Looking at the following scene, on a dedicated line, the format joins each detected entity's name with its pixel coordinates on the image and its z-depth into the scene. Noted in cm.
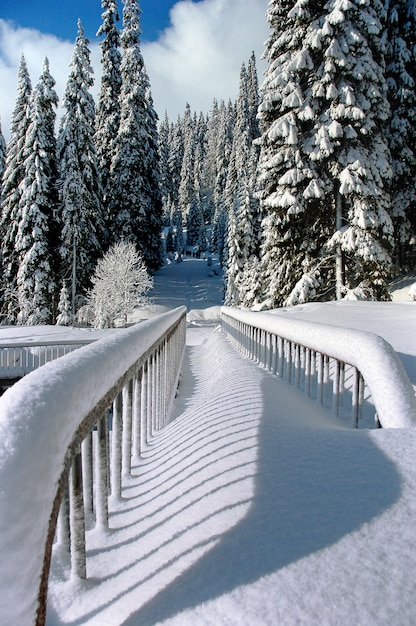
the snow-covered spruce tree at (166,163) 9906
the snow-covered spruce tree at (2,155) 3838
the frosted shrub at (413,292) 1374
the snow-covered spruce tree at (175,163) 10788
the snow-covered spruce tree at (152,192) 4391
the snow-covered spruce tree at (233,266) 4334
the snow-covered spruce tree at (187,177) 10569
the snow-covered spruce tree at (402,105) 1873
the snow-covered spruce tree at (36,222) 2980
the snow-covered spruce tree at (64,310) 3194
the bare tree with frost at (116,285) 3384
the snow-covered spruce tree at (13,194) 3130
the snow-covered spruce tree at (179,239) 8490
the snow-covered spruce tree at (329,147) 1320
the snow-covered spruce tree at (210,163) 11131
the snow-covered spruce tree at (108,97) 4172
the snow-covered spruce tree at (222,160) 9106
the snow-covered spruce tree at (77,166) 3158
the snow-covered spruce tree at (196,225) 9850
